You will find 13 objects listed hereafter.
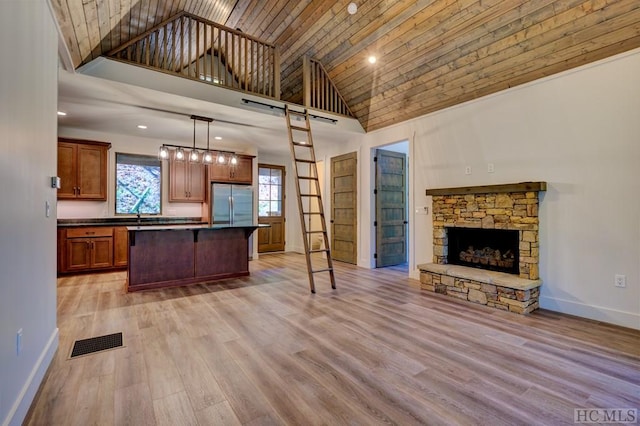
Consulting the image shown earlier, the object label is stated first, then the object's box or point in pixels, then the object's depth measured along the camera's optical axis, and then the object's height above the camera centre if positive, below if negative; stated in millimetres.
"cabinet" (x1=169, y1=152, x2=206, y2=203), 6336 +671
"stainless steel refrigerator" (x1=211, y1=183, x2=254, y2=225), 6551 +207
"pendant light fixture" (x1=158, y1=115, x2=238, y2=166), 4445 +914
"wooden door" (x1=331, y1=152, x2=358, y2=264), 6277 +109
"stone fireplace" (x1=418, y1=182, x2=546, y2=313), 3509 -450
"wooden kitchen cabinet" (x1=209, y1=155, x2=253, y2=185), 6609 +937
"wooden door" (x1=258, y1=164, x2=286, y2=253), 7926 +194
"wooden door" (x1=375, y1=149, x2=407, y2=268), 5949 +102
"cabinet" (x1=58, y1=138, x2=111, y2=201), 5199 +789
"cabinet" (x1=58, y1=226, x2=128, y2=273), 5044 -620
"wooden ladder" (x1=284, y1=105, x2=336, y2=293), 4336 +1003
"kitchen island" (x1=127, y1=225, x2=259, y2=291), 4266 -650
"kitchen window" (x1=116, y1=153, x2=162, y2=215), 5980 +596
